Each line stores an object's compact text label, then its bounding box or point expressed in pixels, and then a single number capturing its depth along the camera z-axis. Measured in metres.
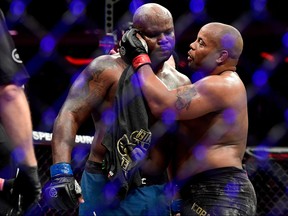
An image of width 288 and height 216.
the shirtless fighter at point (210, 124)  5.40
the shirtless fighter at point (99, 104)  5.43
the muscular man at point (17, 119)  4.86
